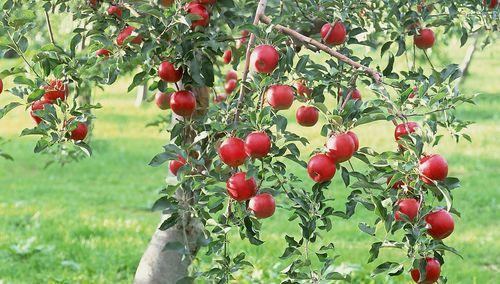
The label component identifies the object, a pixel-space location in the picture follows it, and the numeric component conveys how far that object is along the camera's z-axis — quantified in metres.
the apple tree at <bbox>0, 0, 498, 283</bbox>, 4.80
